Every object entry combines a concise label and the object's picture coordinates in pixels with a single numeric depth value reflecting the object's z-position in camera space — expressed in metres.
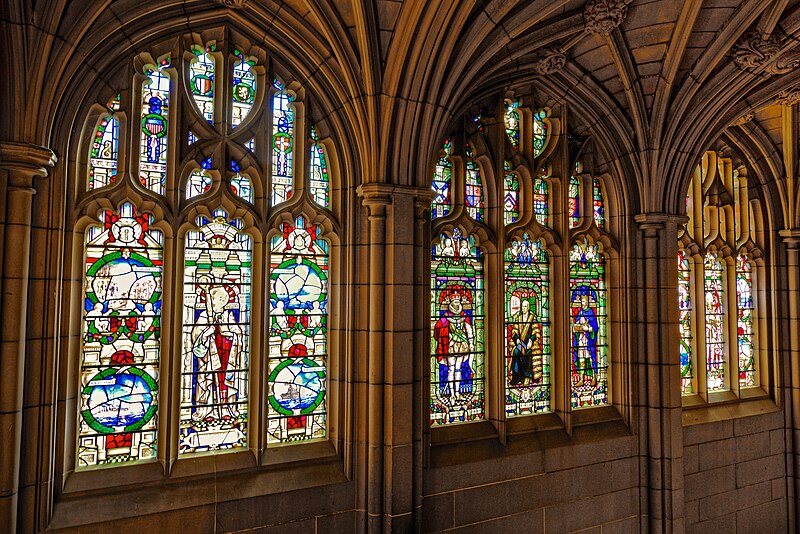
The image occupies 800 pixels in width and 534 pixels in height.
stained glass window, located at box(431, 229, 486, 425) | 5.33
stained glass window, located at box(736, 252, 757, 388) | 7.36
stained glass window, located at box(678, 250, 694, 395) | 6.90
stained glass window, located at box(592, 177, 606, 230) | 6.39
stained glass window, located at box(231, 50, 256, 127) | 4.62
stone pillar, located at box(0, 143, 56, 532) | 3.54
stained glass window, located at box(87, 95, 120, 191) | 4.11
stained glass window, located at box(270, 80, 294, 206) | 4.70
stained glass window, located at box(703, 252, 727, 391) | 7.13
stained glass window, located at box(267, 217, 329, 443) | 4.61
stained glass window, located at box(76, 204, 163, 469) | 4.01
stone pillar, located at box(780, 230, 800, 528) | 7.20
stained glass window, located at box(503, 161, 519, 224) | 5.81
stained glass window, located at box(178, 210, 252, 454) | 4.31
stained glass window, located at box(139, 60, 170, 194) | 4.28
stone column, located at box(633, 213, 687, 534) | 6.00
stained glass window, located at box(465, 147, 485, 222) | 5.62
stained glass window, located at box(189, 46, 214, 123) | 4.50
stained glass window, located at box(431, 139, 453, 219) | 5.44
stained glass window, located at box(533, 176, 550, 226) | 6.00
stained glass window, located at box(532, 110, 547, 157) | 6.05
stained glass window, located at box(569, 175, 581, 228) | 6.23
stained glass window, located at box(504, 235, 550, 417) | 5.73
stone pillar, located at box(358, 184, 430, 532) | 4.52
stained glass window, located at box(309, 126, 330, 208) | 4.83
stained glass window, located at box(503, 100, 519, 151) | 5.89
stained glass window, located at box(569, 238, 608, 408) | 6.13
